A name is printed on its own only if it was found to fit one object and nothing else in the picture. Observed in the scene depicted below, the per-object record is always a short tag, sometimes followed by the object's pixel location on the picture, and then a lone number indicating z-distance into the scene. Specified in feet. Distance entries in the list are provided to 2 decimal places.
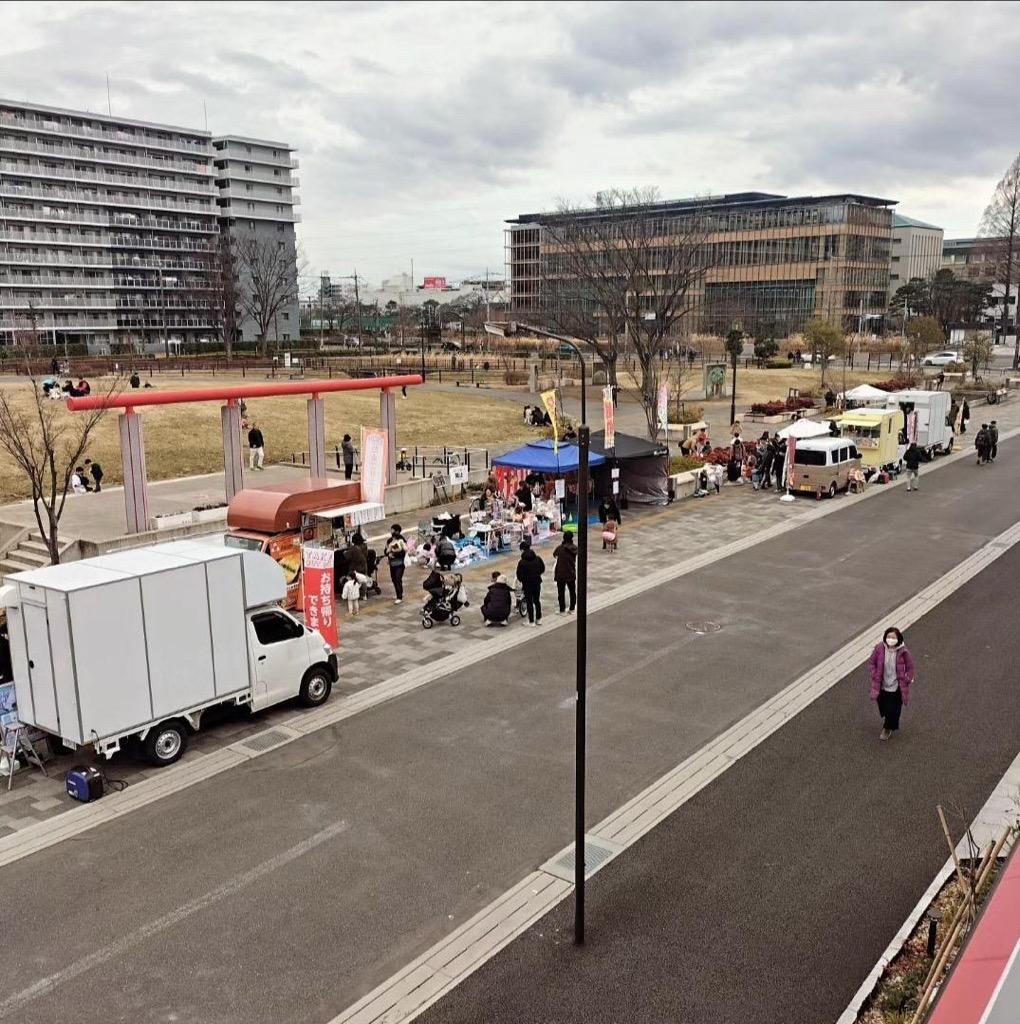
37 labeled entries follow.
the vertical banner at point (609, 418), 89.86
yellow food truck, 108.06
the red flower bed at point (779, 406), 166.71
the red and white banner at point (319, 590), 49.49
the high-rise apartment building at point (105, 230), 300.61
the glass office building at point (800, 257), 358.23
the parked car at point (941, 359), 285.64
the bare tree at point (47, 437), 58.03
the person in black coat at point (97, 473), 93.76
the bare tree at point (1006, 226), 303.48
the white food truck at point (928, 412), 121.39
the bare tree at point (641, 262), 131.85
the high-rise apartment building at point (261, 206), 356.59
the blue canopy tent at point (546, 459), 81.41
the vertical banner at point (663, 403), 112.06
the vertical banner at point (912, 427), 120.37
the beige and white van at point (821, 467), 98.37
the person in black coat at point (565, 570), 58.65
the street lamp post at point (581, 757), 26.63
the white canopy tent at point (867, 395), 138.92
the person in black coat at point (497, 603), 56.08
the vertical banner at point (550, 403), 70.74
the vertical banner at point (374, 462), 71.82
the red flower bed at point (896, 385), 191.61
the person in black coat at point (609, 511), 81.76
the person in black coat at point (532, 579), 56.59
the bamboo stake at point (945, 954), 20.49
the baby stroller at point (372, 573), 63.31
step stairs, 69.05
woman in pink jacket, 39.50
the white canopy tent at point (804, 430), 102.22
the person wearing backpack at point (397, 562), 61.67
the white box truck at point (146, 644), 35.88
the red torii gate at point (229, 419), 65.92
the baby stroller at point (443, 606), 56.80
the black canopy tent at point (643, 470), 92.73
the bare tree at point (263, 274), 310.35
